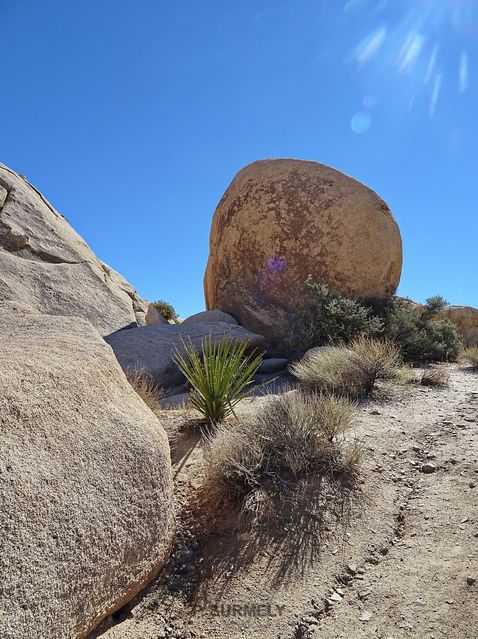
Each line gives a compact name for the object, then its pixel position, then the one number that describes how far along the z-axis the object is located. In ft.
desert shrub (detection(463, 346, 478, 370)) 28.32
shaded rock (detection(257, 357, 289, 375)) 27.84
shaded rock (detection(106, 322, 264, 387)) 25.61
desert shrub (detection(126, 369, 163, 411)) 17.33
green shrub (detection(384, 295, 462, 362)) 30.12
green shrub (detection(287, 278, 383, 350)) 28.96
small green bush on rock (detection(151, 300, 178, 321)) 45.65
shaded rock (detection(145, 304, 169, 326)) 35.60
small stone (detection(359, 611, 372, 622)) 8.10
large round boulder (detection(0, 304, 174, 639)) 6.51
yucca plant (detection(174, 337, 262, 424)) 15.71
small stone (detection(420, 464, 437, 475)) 12.93
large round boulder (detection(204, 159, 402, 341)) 32.96
